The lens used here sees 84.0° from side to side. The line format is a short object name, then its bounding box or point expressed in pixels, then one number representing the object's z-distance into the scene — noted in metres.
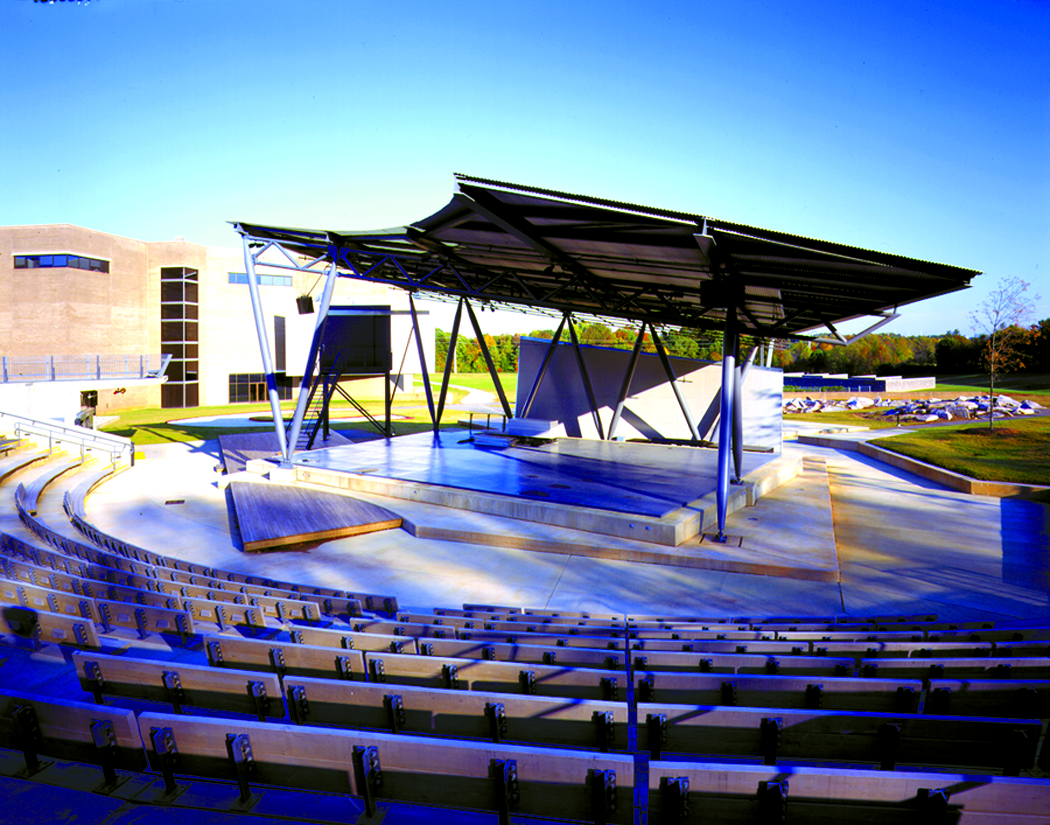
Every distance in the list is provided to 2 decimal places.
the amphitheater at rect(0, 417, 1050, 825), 2.61
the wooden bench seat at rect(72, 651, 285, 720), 3.82
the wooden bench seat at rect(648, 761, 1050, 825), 2.24
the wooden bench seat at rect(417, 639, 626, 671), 4.82
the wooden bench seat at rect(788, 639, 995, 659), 4.89
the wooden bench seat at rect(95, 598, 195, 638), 5.70
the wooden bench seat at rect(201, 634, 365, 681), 4.39
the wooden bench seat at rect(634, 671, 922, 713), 3.73
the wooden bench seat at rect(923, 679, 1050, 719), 3.60
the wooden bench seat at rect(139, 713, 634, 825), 2.61
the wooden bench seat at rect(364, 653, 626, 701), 4.07
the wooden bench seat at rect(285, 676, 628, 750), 3.35
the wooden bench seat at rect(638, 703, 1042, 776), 2.97
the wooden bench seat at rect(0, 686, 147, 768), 2.97
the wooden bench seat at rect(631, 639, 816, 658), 5.15
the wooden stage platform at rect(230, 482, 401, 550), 12.42
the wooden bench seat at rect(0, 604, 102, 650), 5.02
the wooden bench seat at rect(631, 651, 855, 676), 4.52
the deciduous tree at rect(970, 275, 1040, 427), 29.09
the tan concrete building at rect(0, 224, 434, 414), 38.41
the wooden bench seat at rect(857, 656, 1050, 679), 4.20
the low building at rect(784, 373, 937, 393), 59.72
